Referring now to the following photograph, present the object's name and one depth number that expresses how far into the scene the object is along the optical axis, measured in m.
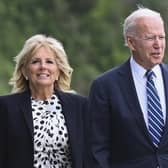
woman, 17.71
